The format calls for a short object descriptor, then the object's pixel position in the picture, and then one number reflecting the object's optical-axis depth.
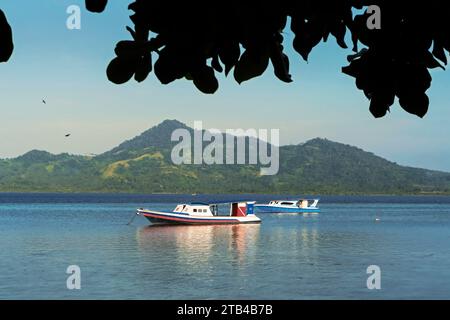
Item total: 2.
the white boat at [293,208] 138.12
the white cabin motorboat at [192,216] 84.81
